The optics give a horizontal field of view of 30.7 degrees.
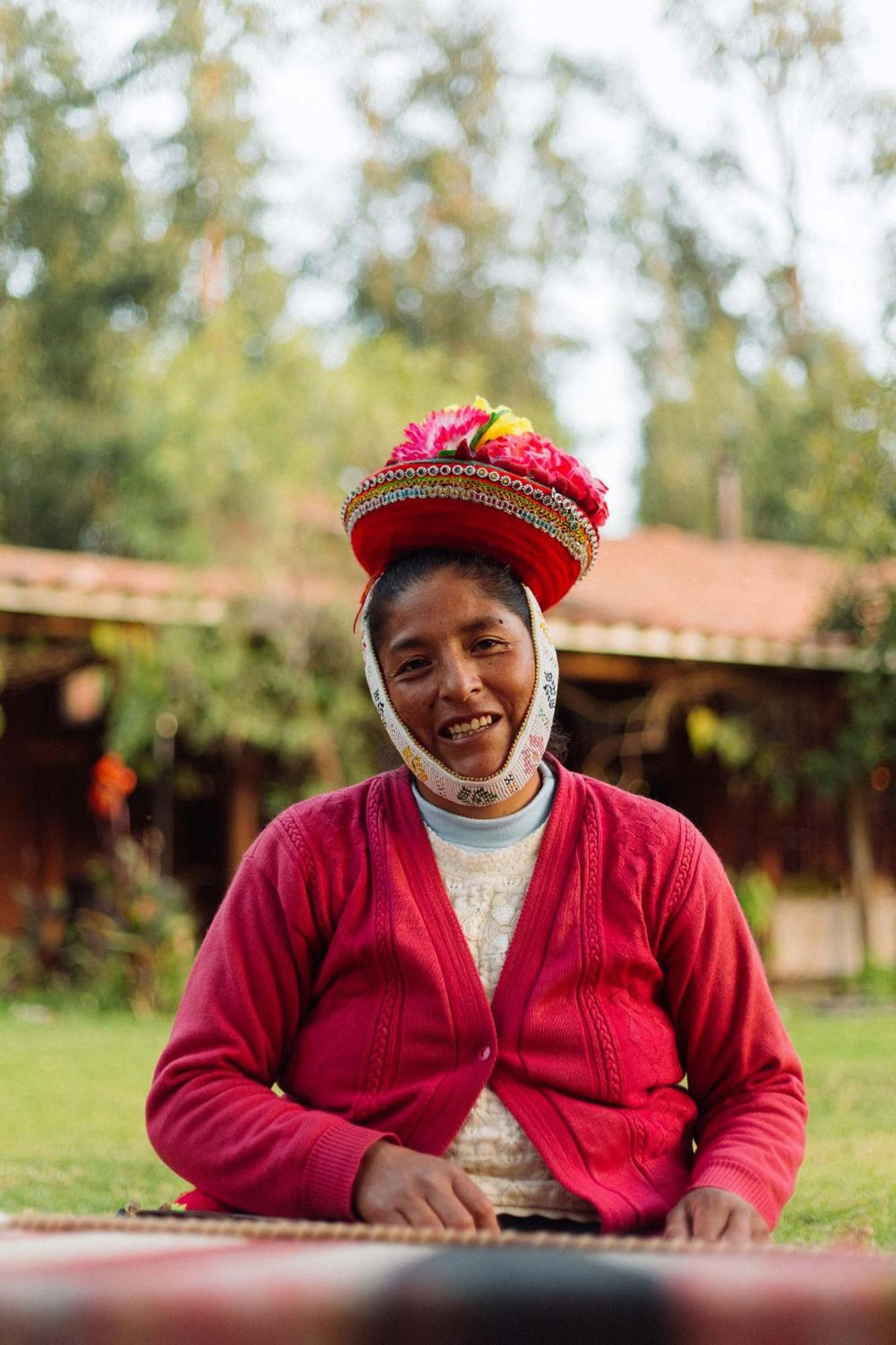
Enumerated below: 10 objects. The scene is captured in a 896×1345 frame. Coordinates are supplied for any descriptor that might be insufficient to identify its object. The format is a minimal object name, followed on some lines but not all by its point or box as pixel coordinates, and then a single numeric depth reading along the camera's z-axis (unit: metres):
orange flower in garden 10.30
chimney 19.62
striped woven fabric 1.03
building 10.45
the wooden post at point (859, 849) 12.91
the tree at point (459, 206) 23.12
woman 2.05
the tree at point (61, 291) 14.88
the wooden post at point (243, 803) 11.84
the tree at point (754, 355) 11.39
